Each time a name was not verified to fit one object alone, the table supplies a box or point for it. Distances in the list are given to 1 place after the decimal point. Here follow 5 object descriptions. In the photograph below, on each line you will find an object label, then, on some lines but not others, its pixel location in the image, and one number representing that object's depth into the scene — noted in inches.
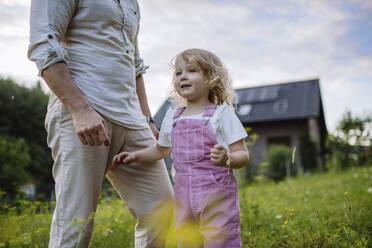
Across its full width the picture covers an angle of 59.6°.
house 716.0
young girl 65.4
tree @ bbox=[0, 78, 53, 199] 530.9
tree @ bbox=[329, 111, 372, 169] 625.6
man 61.2
